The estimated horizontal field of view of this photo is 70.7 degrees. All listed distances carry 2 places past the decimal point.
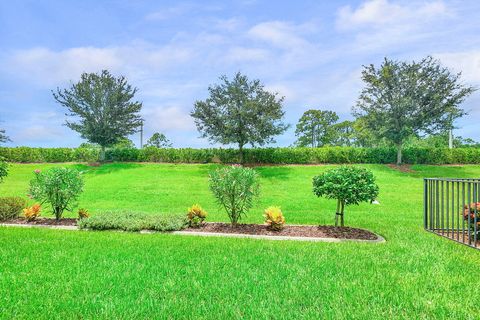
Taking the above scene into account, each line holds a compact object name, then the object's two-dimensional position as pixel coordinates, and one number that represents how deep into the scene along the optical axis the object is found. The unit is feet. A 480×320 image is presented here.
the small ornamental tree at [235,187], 25.44
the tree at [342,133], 150.82
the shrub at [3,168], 34.37
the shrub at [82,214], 28.86
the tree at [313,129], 147.74
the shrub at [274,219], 24.16
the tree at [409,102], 77.87
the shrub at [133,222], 25.44
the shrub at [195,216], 26.18
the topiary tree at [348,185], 22.97
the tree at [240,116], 77.92
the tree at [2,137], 78.54
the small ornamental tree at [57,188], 29.43
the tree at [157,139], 171.22
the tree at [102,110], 88.94
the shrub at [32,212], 29.71
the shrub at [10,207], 31.35
